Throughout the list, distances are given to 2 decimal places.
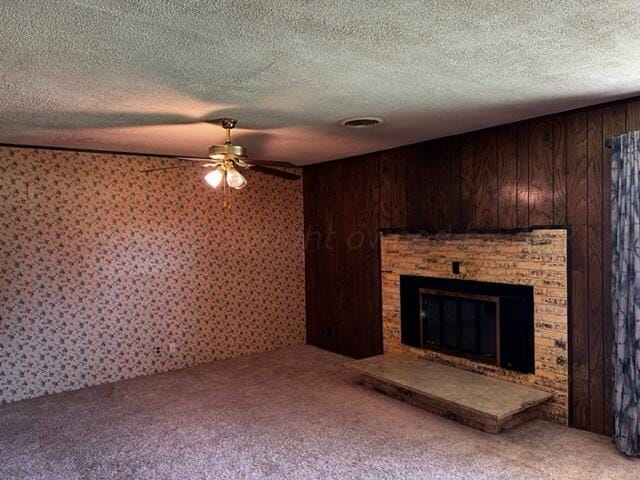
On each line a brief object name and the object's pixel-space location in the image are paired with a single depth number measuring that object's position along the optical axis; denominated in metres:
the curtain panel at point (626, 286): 3.01
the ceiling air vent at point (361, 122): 3.52
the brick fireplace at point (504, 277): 3.60
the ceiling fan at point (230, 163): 3.23
